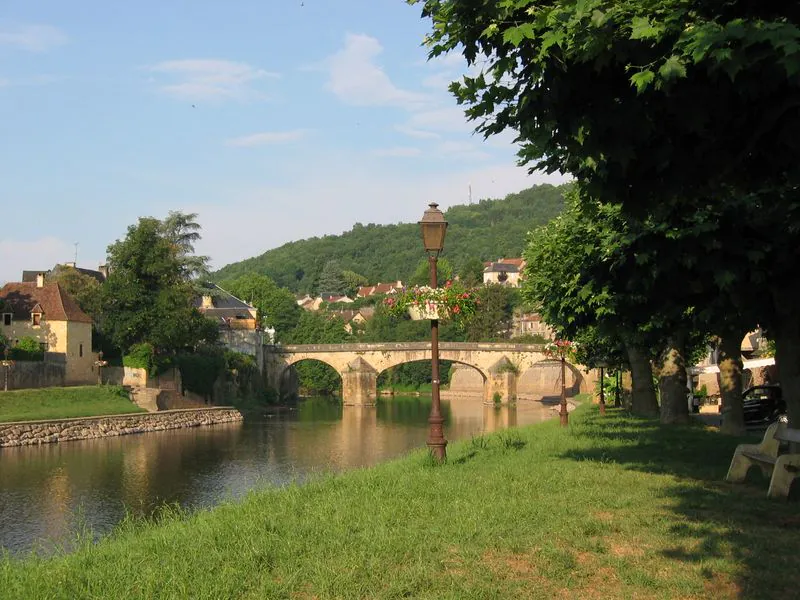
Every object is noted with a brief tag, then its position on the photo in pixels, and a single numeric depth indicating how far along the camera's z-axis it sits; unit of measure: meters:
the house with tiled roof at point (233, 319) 75.75
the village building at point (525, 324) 116.66
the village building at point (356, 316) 114.10
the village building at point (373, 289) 156.54
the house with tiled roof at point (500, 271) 152.25
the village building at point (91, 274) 66.38
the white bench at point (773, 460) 10.01
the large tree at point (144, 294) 52.44
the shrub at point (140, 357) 52.81
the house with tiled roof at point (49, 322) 50.03
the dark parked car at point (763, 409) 27.19
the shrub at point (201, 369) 57.84
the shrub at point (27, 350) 46.62
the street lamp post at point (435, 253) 14.55
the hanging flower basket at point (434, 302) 15.18
